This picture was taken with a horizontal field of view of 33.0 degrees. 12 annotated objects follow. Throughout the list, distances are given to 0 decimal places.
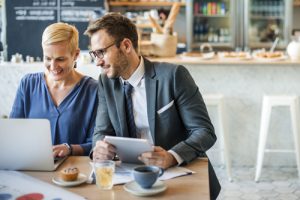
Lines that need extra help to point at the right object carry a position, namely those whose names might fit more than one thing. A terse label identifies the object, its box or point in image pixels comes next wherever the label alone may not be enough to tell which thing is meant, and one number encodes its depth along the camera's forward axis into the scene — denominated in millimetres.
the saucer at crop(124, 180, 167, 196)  1655
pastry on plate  1805
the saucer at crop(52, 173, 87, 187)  1778
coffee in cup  1667
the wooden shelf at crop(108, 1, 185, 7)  6926
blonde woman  2504
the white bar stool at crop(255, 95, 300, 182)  4219
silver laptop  1902
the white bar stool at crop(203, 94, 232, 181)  4340
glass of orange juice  1729
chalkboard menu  5227
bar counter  4598
